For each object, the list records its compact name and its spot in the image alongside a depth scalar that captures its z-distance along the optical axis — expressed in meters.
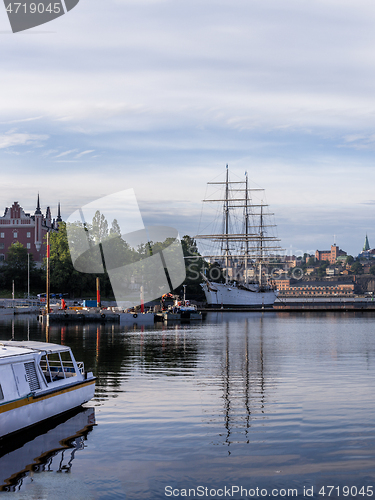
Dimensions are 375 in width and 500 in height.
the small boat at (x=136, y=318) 93.94
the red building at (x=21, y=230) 158.88
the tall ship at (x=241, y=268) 168.75
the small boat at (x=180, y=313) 104.69
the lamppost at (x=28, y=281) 129.88
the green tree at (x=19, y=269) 138.50
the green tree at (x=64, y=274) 133.00
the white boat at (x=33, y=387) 18.53
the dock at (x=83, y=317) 92.56
